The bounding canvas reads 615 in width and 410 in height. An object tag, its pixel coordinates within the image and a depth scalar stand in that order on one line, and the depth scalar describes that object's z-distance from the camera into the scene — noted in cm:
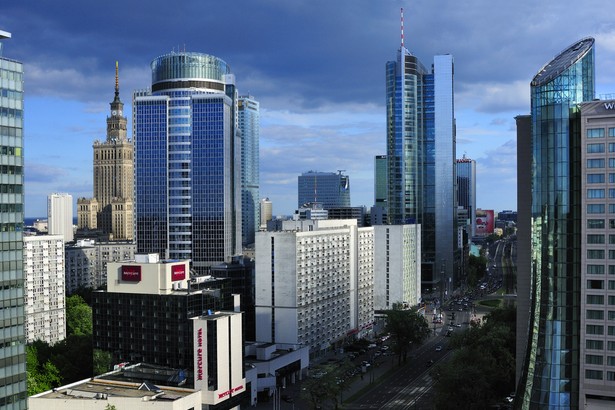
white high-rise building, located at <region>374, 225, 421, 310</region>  19612
